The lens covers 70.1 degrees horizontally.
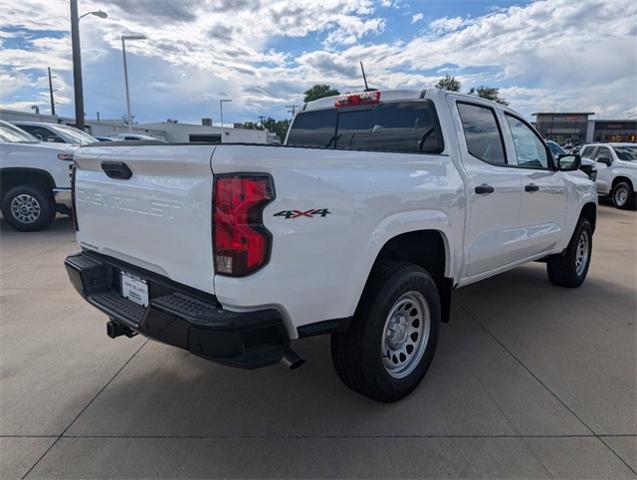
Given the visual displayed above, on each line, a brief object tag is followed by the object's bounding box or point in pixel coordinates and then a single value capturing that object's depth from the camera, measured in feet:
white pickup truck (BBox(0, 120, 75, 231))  24.98
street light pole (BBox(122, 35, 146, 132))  73.80
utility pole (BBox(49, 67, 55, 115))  167.12
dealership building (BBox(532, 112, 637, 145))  212.02
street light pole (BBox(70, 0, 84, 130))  50.03
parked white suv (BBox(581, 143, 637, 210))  42.34
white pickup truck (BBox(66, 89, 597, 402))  6.71
